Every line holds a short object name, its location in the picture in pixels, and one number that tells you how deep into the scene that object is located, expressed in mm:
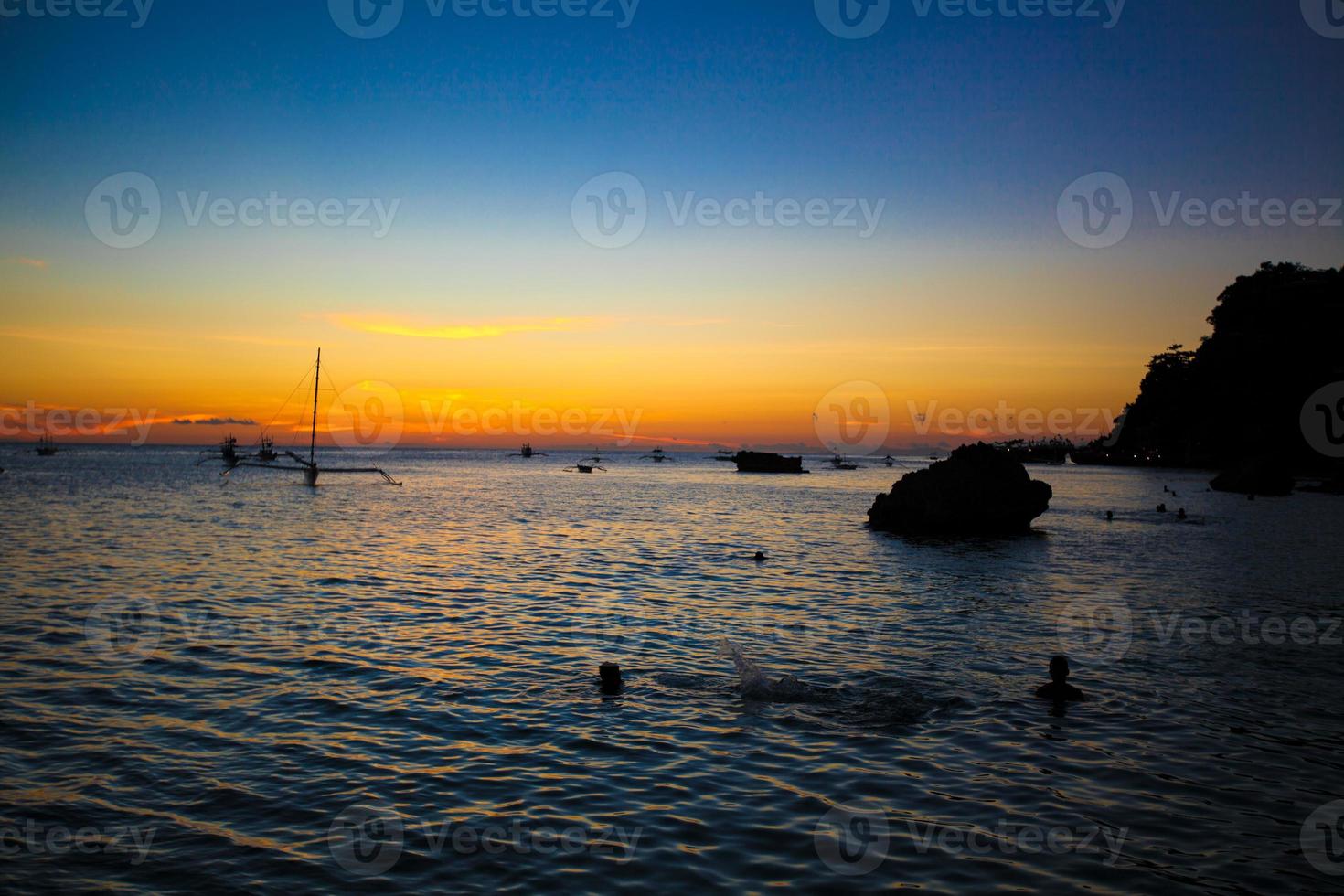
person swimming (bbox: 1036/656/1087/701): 15170
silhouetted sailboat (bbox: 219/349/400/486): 94506
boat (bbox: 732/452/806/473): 165500
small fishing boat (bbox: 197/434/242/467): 115188
